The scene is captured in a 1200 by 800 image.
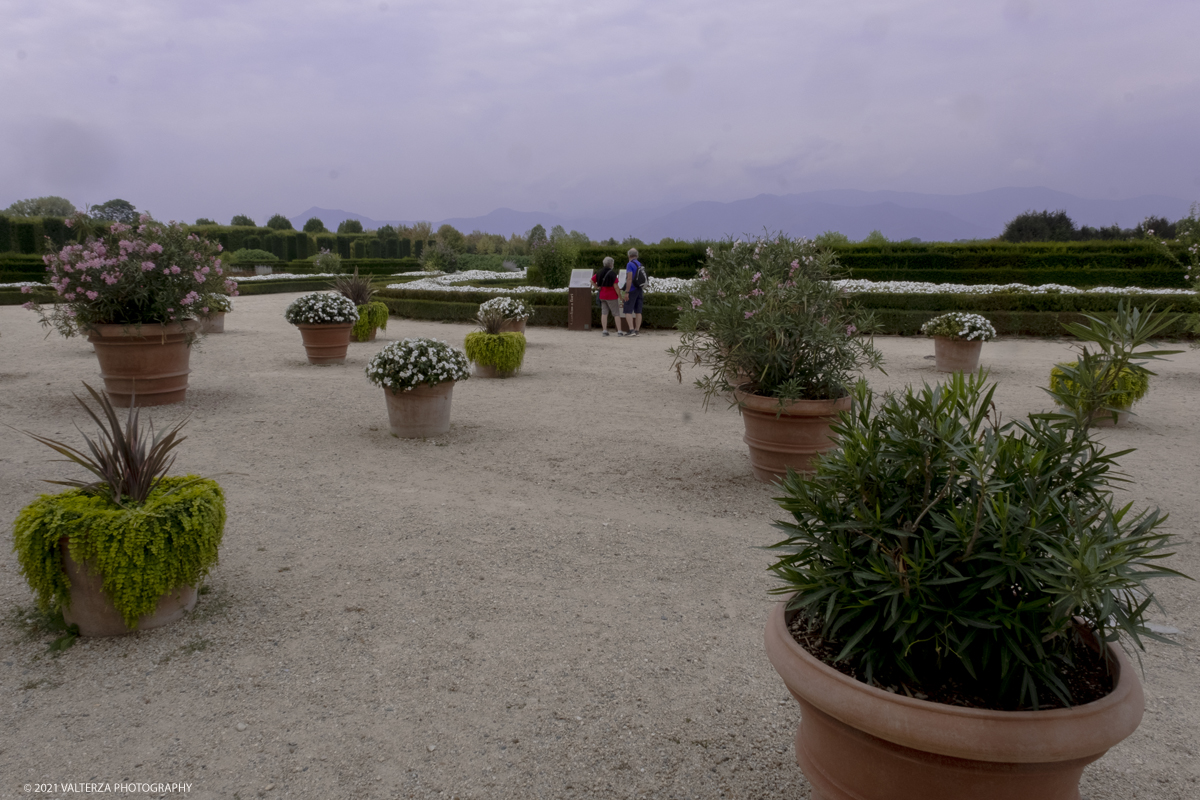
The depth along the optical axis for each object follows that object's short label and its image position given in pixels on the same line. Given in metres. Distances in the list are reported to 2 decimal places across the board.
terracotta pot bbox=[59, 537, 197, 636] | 2.75
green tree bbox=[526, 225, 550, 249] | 42.75
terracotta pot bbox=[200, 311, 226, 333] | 12.48
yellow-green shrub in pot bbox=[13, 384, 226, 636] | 2.71
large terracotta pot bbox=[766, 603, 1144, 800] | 1.46
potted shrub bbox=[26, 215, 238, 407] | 6.44
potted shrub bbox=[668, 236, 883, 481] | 4.54
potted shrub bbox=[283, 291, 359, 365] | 9.45
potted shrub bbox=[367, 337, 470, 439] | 5.74
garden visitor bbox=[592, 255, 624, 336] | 12.68
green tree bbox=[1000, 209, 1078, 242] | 33.91
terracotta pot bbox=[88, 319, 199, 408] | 6.60
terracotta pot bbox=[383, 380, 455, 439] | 5.83
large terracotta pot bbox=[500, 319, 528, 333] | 11.09
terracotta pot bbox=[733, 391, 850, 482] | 4.46
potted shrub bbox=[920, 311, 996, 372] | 8.99
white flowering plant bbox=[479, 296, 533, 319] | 10.96
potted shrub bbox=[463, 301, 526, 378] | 8.73
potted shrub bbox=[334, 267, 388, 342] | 11.62
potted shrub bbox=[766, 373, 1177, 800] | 1.48
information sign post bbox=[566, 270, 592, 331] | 13.82
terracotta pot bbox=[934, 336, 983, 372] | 9.14
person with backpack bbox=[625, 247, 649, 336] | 12.47
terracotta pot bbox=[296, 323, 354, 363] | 9.52
